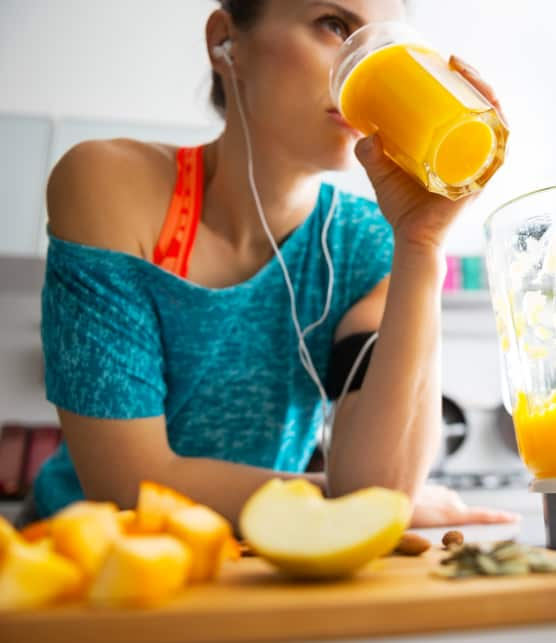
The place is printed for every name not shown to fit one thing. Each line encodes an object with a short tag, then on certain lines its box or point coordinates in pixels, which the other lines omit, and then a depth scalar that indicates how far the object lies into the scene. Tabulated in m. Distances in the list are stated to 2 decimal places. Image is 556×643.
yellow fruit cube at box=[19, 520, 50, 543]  0.30
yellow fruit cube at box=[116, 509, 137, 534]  0.32
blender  0.54
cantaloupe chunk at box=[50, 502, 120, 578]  0.26
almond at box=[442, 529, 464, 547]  0.49
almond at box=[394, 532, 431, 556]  0.42
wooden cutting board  0.23
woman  0.77
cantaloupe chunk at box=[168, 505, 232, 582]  0.30
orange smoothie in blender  0.53
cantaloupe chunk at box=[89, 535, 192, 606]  0.24
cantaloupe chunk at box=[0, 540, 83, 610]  0.24
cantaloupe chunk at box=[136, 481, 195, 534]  0.32
